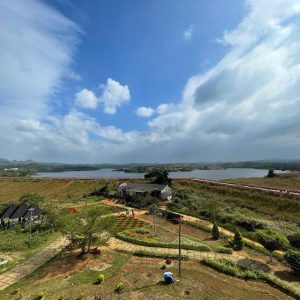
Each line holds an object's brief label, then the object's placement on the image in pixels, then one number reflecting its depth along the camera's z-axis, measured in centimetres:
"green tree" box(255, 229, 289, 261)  2183
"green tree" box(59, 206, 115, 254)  2062
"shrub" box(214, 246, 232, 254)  2055
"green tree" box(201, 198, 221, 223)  3010
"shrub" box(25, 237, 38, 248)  2328
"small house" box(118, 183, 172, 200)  4431
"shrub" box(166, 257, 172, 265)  1816
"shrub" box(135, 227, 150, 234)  2554
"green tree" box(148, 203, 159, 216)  3397
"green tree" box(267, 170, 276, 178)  8048
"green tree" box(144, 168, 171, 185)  5617
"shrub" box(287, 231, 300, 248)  2174
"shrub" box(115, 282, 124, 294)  1471
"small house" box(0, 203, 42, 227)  3113
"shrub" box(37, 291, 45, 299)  1429
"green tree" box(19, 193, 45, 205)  4184
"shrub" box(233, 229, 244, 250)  2154
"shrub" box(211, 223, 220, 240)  2441
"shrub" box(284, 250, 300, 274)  1708
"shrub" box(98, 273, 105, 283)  1592
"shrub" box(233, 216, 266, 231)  2750
